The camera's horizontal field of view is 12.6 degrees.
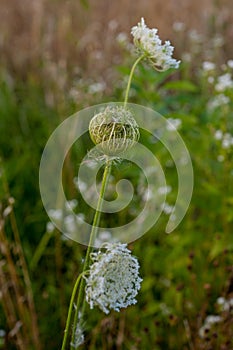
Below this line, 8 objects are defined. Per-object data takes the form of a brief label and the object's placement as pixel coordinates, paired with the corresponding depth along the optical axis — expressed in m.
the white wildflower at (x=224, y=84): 1.46
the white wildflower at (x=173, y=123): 1.46
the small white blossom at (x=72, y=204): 1.63
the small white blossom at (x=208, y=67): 1.64
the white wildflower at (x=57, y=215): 1.56
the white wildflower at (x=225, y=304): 1.23
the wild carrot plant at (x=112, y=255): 0.86
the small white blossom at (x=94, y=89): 1.85
